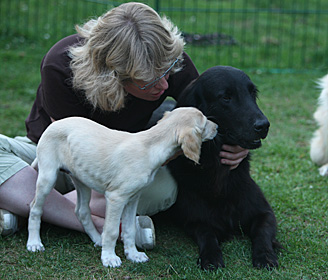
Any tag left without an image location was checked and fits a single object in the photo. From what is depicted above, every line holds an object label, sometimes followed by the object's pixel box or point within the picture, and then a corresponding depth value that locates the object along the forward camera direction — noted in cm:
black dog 505
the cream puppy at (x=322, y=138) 814
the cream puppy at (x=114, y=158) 453
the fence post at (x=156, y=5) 1349
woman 517
